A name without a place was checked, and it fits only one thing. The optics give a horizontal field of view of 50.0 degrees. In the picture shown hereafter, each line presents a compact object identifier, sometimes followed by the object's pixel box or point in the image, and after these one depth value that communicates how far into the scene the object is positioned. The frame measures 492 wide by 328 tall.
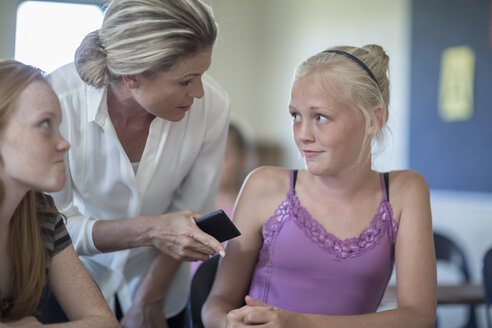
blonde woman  1.30
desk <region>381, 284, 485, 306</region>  1.99
